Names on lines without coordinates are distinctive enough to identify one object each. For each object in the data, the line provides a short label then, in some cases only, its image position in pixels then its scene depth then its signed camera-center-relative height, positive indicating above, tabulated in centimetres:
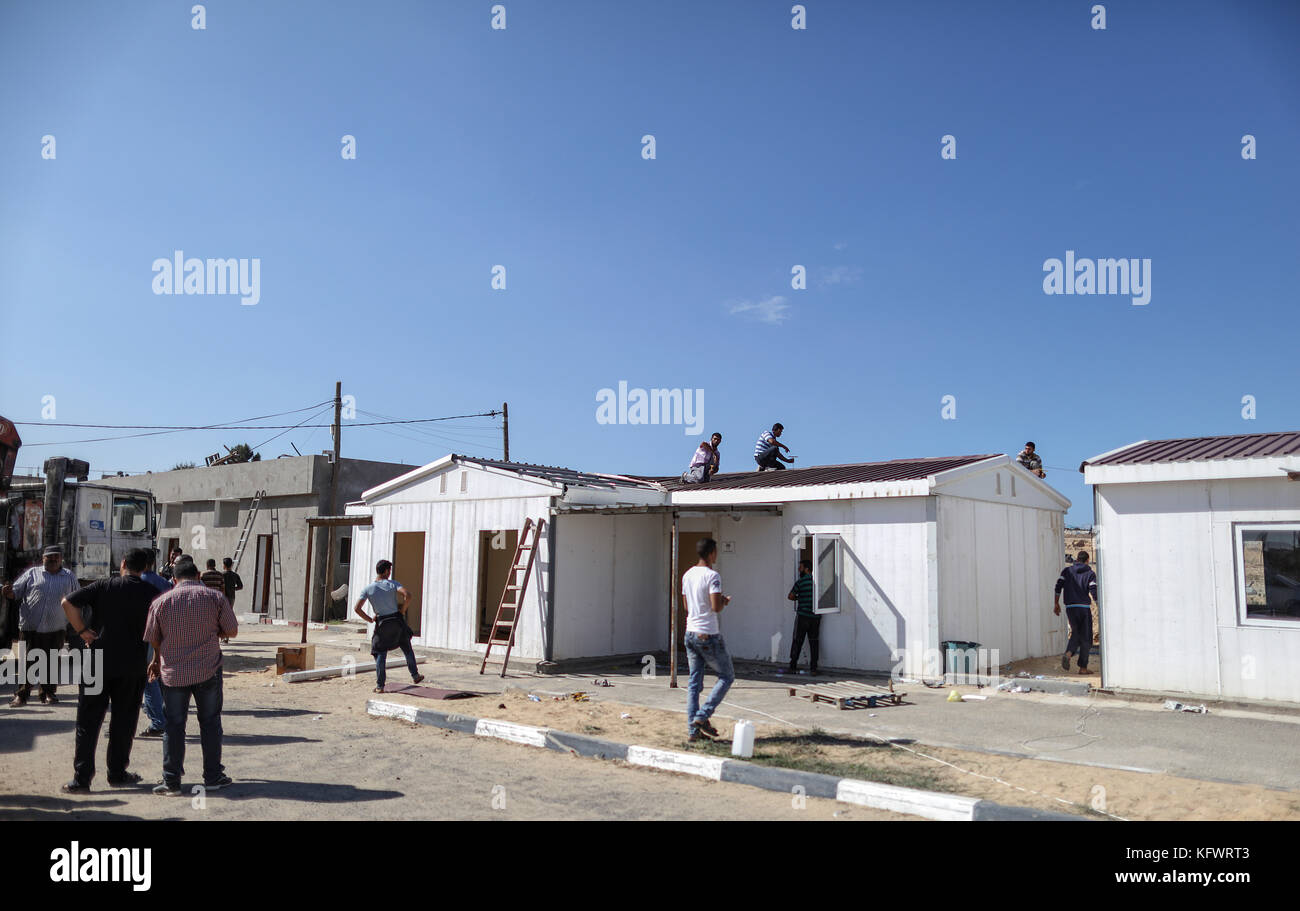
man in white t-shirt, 807 -84
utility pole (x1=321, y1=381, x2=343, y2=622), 2453 -39
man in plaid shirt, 635 -90
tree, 4318 +491
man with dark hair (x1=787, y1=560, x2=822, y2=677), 1327 -102
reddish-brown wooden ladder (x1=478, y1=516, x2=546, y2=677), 1408 -68
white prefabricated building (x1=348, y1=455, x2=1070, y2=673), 1306 -4
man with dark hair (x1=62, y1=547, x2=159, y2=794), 645 -88
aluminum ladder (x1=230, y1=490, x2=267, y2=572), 2614 +73
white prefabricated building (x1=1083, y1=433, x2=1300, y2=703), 1016 -18
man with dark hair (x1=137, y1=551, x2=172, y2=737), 823 -154
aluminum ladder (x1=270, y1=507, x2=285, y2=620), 2548 -119
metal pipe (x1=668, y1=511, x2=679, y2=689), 1204 -152
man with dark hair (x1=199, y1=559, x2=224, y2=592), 1067 -42
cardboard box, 1307 -170
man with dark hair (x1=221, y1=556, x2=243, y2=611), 1661 -68
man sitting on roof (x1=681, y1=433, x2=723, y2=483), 1655 +164
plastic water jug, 743 -165
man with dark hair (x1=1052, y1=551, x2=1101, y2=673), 1362 -79
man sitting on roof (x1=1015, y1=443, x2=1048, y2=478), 1800 +190
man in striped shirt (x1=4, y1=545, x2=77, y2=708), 958 -63
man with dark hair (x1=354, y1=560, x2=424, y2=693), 1140 -97
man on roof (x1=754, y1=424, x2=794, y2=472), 1792 +198
